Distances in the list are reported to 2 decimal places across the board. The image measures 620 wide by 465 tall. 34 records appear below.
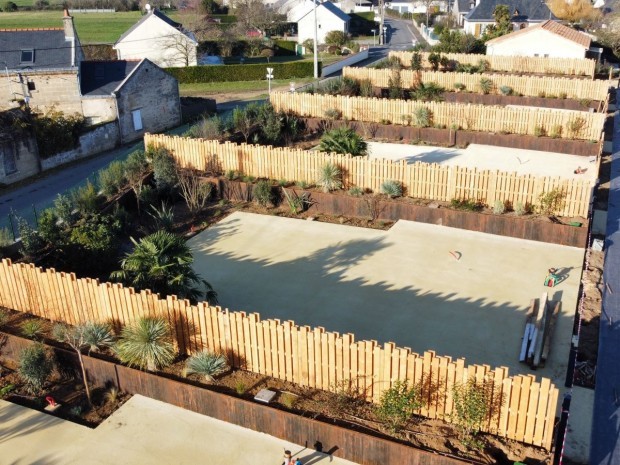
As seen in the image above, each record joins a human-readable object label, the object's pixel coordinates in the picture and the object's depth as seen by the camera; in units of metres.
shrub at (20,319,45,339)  12.74
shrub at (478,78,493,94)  36.41
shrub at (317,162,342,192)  20.56
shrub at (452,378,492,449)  9.55
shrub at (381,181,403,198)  20.03
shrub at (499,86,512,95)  35.75
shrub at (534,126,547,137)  27.42
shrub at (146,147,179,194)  21.42
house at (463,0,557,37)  61.53
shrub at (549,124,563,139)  27.34
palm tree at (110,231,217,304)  13.09
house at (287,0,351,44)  68.44
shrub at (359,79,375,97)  35.31
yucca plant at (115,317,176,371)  11.33
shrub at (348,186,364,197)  20.09
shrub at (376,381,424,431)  9.84
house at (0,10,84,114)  30.72
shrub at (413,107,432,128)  29.14
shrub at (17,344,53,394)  11.36
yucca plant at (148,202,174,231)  19.00
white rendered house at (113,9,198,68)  49.66
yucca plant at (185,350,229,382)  11.20
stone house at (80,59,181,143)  30.84
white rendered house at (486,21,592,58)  42.78
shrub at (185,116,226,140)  25.76
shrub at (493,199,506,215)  18.53
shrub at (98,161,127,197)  20.41
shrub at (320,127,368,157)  22.78
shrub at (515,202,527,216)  18.45
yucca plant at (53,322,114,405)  12.03
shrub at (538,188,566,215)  18.31
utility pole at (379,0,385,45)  70.56
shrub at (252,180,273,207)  20.67
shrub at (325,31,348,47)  66.94
